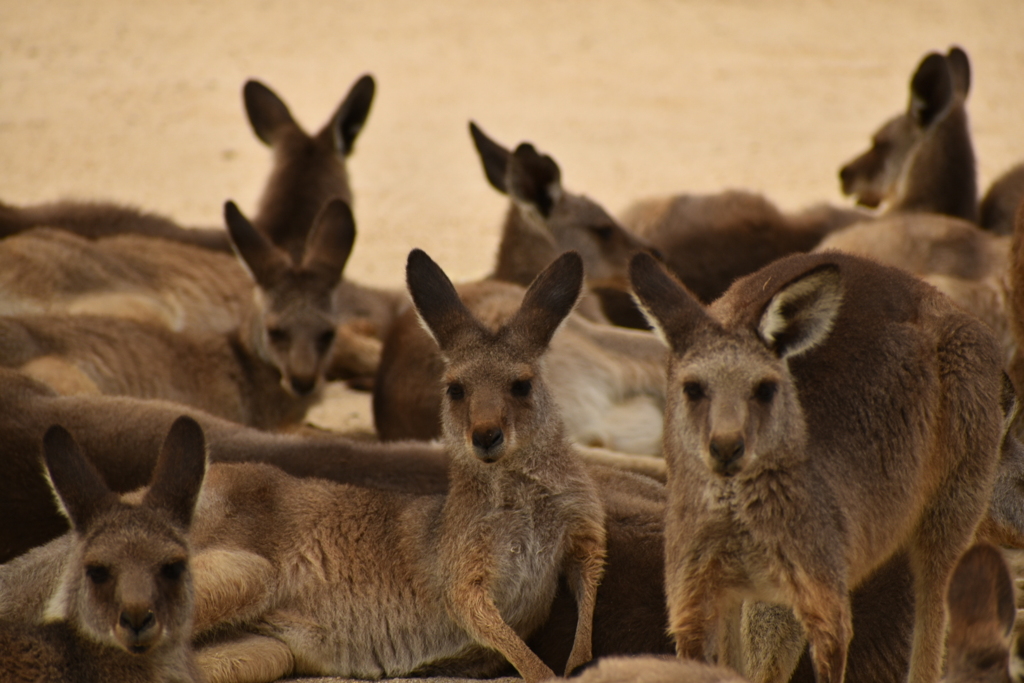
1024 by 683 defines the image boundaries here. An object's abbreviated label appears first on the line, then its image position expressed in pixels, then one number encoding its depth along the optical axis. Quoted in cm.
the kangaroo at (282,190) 1528
